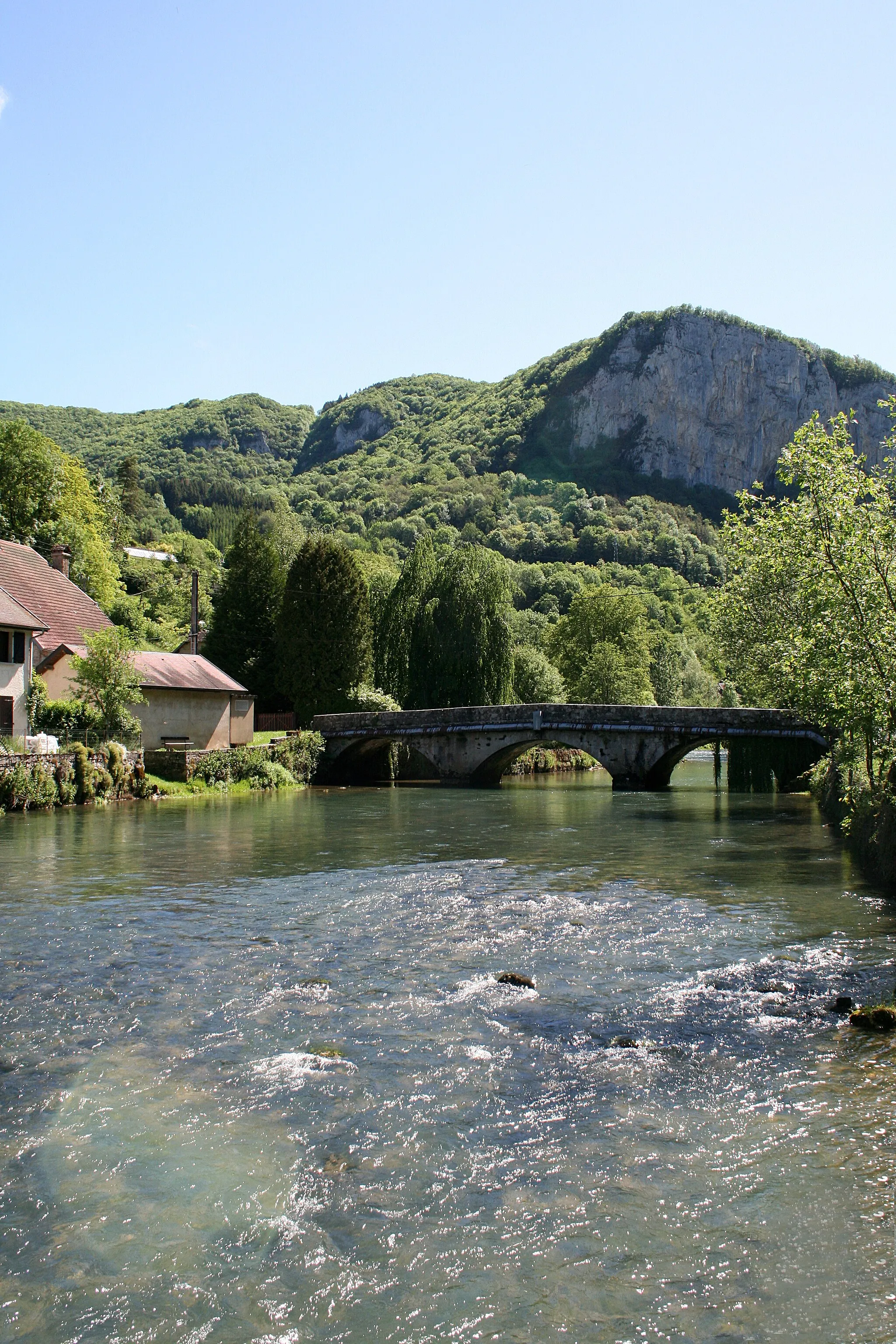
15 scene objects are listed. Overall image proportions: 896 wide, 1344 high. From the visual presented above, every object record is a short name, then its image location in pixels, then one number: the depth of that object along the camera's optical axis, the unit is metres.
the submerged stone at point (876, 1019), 9.81
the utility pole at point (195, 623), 54.09
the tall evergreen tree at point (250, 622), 59.44
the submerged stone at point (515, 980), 11.37
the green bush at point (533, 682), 63.66
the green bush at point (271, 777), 42.03
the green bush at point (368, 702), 52.75
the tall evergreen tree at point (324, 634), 54.00
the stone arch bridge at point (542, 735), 41.38
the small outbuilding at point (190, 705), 42.31
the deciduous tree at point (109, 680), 36.22
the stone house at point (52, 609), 38.72
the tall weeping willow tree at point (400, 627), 55.72
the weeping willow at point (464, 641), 53.75
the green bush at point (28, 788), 29.94
